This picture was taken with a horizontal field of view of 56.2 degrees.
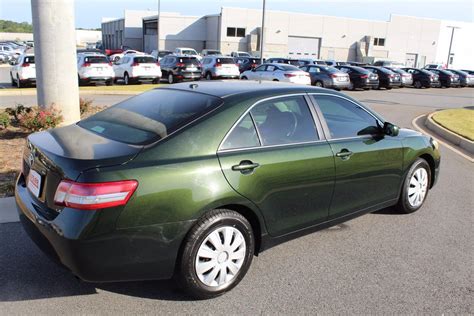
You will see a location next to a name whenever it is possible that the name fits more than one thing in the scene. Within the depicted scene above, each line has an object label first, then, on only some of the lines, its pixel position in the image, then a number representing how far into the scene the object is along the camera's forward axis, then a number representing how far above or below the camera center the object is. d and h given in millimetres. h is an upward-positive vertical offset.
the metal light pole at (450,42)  65425 +1530
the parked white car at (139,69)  22734 -1533
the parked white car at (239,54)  43425 -1086
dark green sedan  2924 -1009
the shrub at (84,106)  9829 -1512
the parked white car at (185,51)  44156 -1050
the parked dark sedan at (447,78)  33594 -1891
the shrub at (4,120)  8172 -1578
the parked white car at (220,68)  24516 -1427
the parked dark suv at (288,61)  28388 -1003
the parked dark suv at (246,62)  29297 -1263
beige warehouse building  57312 +1379
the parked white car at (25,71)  19781 -1637
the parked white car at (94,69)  21141 -1528
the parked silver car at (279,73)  22047 -1429
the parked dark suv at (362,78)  25578 -1675
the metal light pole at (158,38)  52188 +65
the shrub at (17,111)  8536 -1469
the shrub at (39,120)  7543 -1428
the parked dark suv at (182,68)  23578 -1470
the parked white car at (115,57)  37188 -1691
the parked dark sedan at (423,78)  31578 -1865
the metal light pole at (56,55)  7691 -353
